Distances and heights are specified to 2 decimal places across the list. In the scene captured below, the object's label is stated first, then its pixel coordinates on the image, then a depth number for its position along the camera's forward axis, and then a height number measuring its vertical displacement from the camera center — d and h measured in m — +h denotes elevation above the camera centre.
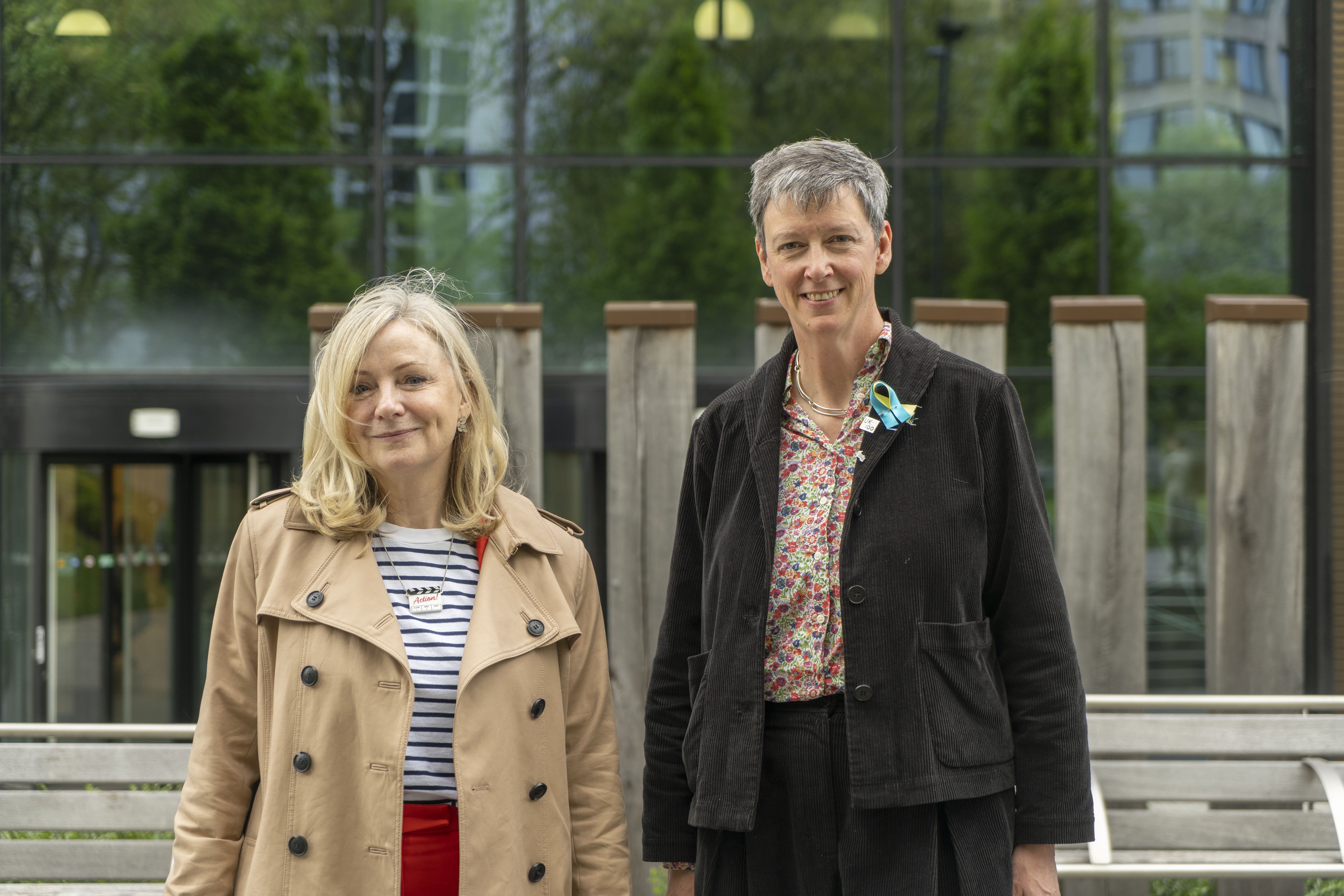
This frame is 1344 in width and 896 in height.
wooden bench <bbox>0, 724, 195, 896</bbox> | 3.32 -0.97
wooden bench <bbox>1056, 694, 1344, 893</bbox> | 3.42 -0.92
